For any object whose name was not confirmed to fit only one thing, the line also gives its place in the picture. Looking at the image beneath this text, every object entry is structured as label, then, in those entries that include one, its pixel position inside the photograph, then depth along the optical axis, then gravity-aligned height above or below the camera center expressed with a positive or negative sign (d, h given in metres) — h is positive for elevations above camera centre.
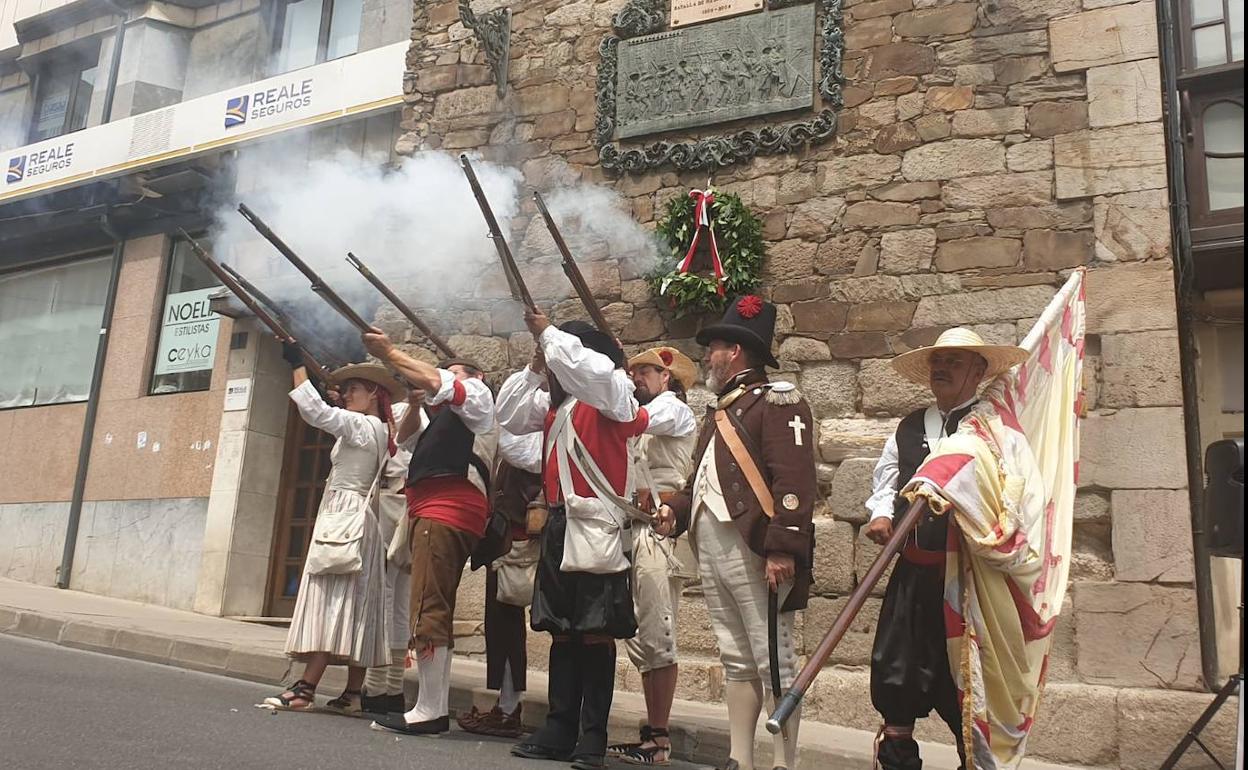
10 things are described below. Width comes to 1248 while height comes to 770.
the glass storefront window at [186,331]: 11.13 +2.41
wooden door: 10.31 +0.65
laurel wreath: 7.30 +2.24
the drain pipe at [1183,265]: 6.04 +2.14
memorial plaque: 7.54 +3.69
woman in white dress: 5.13 +0.05
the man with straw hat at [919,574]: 3.73 +0.12
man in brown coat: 4.05 +0.26
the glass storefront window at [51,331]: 12.41 +2.64
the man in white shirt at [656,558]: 4.79 +0.16
